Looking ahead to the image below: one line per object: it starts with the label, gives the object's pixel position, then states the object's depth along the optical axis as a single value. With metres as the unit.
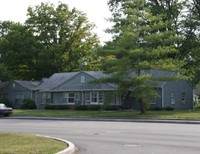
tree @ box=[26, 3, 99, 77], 81.06
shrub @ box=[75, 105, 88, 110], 55.88
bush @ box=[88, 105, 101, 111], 55.22
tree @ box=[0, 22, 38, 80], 80.38
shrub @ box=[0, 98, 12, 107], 68.28
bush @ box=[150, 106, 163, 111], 51.31
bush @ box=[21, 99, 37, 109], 62.81
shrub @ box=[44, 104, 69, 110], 60.31
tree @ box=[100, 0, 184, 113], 41.41
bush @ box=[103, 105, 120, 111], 53.51
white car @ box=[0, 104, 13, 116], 45.79
